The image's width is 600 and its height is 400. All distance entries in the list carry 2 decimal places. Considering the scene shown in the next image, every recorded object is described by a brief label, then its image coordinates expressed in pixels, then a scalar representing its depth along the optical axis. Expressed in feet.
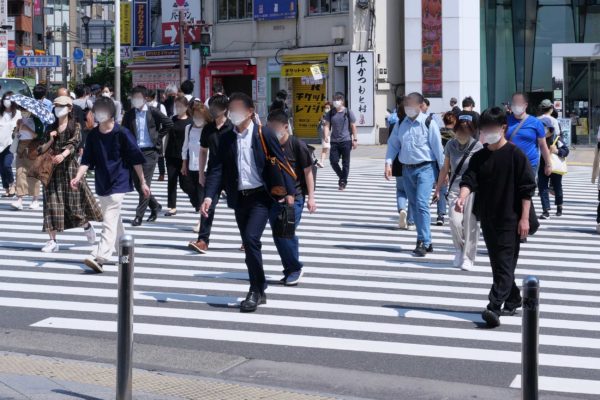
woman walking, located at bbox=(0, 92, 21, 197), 60.44
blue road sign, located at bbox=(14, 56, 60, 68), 147.95
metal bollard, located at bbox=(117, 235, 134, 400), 20.29
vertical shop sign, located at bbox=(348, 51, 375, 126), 133.80
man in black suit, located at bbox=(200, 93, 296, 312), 31.04
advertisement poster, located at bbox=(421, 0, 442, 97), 132.30
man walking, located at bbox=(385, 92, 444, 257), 42.63
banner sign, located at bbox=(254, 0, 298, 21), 144.38
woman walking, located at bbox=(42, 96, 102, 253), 40.47
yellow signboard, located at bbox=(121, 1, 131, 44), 177.88
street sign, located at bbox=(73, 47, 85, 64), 200.54
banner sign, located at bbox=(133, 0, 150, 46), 173.06
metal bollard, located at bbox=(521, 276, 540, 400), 16.96
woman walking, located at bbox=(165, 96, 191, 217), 52.79
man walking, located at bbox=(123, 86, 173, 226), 53.06
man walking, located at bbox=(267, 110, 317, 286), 35.27
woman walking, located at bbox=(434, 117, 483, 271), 34.40
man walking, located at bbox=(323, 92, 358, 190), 69.77
